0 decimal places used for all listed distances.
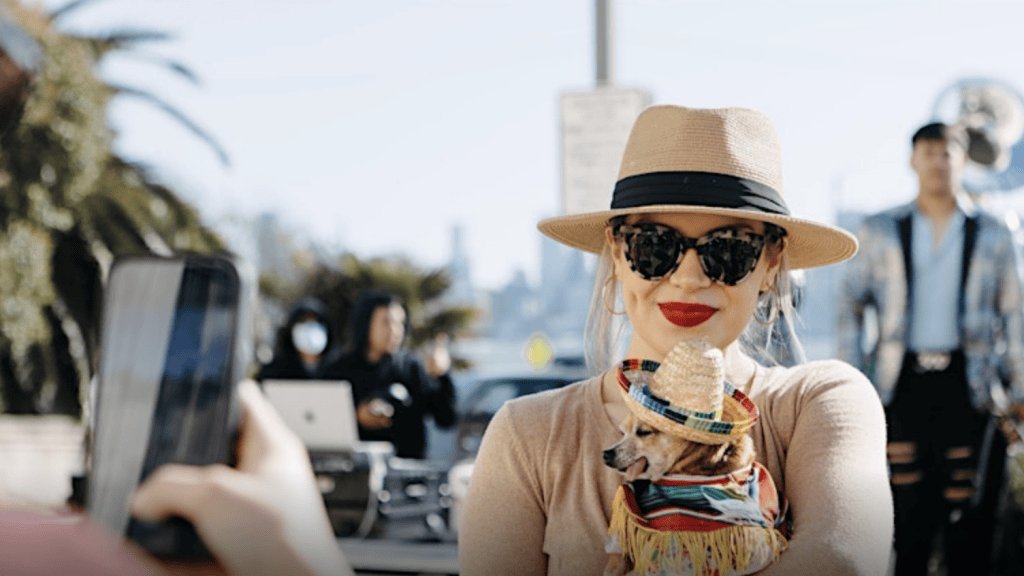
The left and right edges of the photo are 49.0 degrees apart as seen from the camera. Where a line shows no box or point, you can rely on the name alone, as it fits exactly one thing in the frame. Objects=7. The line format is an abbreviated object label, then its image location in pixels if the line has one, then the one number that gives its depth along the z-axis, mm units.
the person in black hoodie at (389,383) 6711
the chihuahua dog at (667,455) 1455
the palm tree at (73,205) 15875
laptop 5832
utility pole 6223
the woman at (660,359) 1609
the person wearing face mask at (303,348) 6832
